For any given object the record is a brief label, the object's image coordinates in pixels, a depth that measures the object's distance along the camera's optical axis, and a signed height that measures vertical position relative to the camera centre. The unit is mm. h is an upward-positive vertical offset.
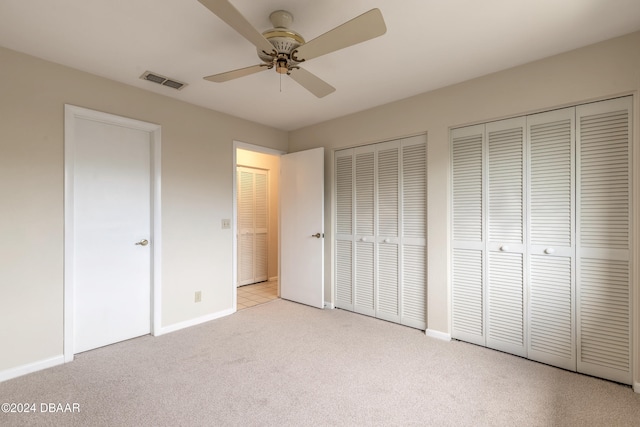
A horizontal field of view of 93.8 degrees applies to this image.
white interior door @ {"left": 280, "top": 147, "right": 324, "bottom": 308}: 3713 -150
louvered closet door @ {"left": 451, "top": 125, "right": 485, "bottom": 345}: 2645 -180
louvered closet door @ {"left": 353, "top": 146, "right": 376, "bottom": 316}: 3400 -197
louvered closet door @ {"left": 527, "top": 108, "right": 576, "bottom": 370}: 2229 -183
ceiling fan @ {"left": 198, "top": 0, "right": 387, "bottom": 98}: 1336 +898
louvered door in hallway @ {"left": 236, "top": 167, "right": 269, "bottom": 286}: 4852 -152
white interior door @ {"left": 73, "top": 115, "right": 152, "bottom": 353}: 2527 -158
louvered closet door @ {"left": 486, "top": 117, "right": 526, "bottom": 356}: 2441 -185
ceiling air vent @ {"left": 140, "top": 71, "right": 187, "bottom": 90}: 2526 +1194
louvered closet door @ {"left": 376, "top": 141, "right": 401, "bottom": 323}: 3201 -171
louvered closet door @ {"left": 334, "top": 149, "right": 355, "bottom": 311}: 3596 -160
